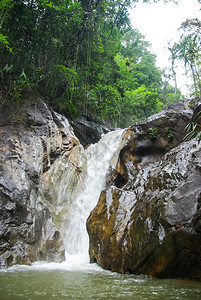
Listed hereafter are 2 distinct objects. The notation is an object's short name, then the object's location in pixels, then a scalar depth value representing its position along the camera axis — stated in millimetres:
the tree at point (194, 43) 6493
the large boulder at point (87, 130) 11812
